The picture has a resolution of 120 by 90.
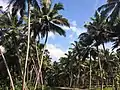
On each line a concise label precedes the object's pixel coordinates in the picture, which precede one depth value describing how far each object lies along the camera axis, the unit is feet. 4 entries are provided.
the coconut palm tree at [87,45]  57.45
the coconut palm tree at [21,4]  37.96
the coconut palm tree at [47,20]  44.56
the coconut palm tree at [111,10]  39.59
